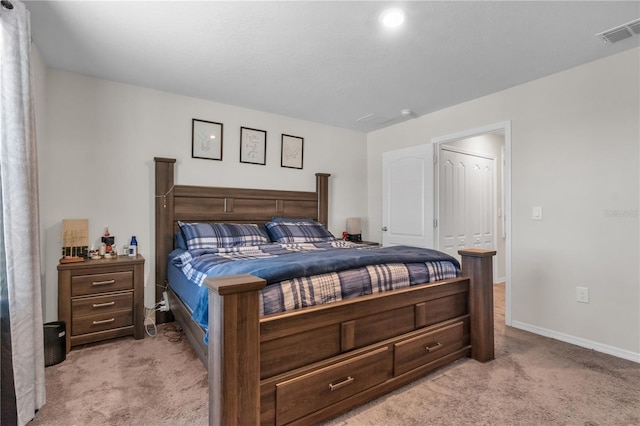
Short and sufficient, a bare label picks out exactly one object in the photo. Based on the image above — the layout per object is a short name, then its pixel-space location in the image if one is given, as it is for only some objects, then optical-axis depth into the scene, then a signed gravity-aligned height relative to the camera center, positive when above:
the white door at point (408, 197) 3.85 +0.21
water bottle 2.89 -0.32
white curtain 1.54 -0.02
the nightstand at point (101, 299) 2.42 -0.70
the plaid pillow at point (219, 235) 2.91 -0.22
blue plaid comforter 1.56 -0.36
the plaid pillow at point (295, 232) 3.40 -0.22
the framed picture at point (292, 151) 4.02 +0.81
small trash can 2.21 -0.94
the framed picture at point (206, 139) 3.38 +0.82
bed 1.28 -0.72
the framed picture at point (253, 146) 3.70 +0.82
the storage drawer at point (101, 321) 2.46 -0.89
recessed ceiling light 1.92 +1.24
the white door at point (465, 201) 3.89 +0.15
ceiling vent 2.06 +1.23
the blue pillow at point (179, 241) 3.01 -0.28
